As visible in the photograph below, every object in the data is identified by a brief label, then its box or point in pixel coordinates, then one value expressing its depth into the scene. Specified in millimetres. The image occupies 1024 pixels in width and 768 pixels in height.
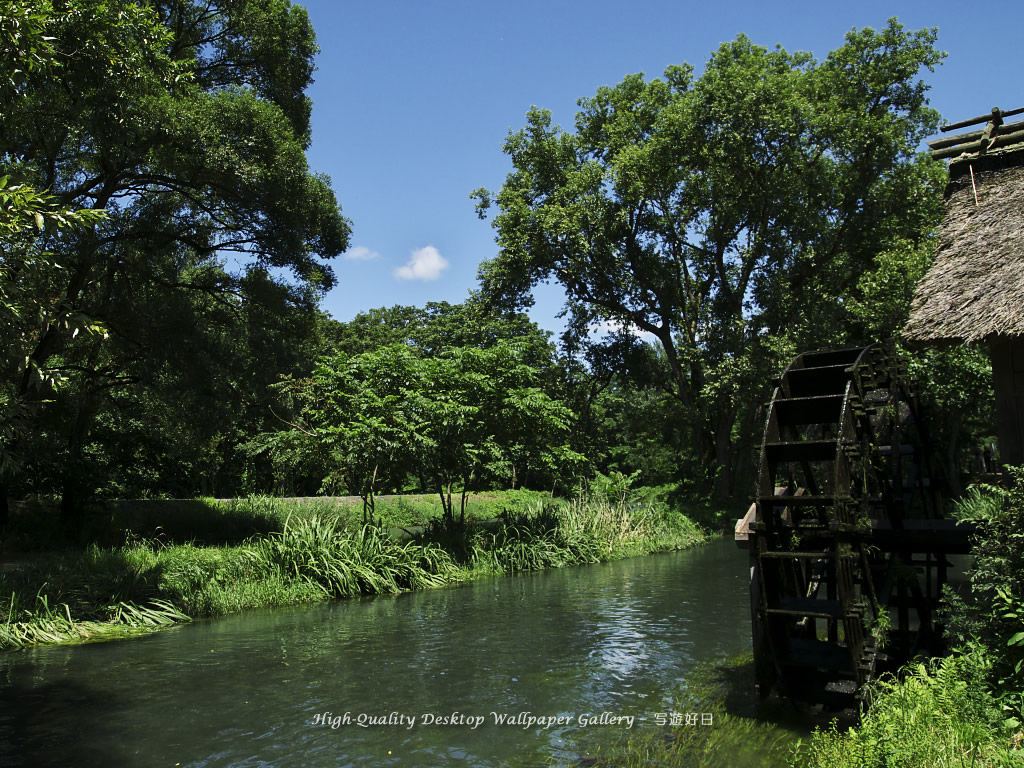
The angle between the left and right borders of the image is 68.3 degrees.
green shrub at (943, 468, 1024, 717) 5660
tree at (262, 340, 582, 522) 17453
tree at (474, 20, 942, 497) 25609
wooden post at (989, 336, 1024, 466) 8266
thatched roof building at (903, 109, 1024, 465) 8055
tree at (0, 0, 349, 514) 14305
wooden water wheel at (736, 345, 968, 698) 8148
